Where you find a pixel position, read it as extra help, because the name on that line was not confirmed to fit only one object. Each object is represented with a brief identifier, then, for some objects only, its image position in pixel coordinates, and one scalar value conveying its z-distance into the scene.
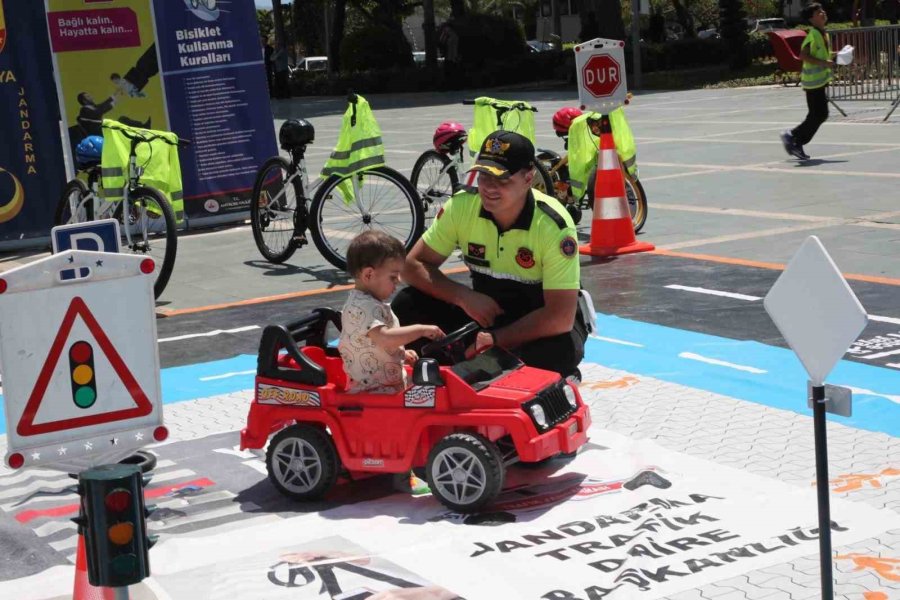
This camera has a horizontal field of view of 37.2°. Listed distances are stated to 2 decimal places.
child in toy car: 5.51
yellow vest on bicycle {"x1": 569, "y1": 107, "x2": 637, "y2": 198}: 11.59
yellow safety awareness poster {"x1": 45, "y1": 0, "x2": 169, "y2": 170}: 13.67
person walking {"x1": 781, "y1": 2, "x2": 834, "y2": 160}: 16.47
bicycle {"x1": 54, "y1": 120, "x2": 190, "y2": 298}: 10.10
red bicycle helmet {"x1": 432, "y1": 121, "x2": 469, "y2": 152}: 11.93
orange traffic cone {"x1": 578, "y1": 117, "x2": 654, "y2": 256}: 11.22
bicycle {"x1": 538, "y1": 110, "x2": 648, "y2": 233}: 11.96
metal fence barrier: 24.66
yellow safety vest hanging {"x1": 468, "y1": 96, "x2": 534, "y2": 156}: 11.54
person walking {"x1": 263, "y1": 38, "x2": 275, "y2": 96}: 47.88
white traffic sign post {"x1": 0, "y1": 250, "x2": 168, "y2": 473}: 3.68
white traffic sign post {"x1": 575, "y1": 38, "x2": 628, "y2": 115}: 11.27
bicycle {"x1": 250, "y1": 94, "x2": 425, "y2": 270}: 10.84
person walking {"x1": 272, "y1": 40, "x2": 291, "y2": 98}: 49.03
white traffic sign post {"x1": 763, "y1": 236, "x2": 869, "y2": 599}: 3.87
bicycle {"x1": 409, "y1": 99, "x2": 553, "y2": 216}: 11.57
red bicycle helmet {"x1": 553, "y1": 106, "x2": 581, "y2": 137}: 12.16
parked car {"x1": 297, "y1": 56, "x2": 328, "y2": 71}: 70.75
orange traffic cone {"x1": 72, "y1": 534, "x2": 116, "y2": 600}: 4.19
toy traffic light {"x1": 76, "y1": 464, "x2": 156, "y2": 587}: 3.45
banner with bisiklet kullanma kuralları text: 14.23
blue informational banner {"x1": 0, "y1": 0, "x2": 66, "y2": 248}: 13.45
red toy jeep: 5.32
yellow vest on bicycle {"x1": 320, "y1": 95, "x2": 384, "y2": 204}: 10.76
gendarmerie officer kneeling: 6.03
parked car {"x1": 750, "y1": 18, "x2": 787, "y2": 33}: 64.11
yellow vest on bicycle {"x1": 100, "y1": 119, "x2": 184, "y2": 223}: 10.34
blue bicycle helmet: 10.77
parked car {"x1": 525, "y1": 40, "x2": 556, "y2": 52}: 59.75
